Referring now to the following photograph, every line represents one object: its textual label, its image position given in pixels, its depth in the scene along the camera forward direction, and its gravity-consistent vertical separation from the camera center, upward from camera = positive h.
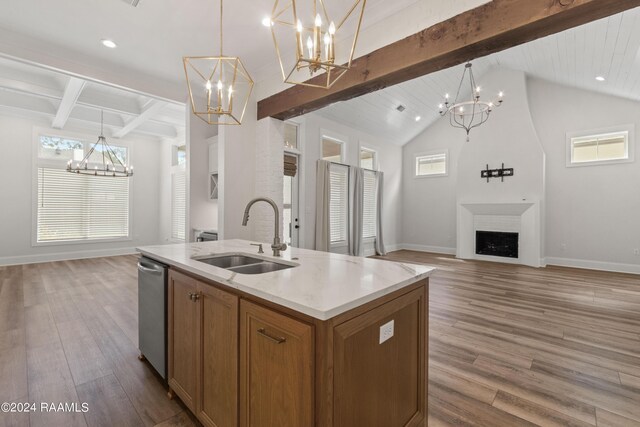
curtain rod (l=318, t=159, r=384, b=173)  6.38 +1.15
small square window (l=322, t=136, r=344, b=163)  6.58 +1.50
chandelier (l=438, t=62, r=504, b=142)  6.51 +2.70
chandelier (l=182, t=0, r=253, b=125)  3.99 +1.99
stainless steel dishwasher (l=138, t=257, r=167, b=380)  1.98 -0.73
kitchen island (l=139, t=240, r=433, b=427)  1.04 -0.56
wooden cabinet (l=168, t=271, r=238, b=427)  1.38 -0.73
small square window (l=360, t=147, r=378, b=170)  7.80 +1.48
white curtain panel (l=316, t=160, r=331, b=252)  6.08 +0.16
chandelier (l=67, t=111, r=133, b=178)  6.76 +1.29
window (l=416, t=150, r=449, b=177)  8.18 +1.48
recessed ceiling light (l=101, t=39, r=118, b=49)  3.33 +1.98
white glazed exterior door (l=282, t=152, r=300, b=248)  5.77 +0.05
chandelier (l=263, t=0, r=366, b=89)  1.48 +2.00
